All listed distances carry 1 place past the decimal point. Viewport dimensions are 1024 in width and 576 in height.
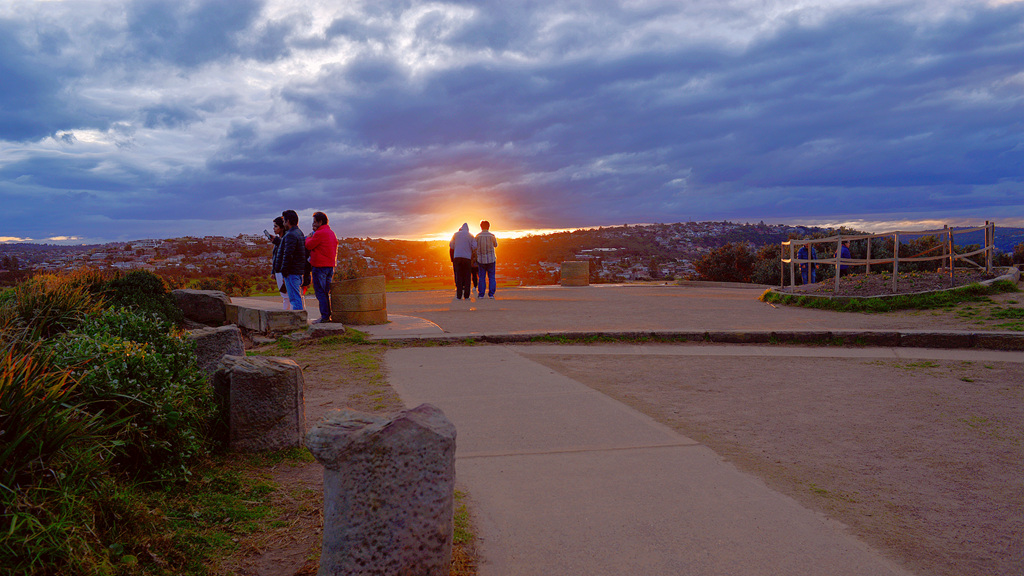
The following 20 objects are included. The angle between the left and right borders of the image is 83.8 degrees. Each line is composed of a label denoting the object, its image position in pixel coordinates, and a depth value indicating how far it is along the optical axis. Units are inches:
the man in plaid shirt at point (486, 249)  596.7
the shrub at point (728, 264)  1037.2
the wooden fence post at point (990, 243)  561.3
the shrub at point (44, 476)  81.6
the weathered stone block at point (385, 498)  88.6
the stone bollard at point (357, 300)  413.1
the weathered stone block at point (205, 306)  427.2
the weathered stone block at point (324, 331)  363.3
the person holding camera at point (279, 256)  417.6
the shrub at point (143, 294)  319.6
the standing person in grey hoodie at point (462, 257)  561.9
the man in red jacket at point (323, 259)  394.6
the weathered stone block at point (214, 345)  179.5
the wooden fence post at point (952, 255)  521.6
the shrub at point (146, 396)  121.7
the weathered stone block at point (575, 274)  919.0
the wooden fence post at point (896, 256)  503.2
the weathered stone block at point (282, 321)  371.2
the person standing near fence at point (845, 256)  724.8
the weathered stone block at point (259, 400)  152.6
